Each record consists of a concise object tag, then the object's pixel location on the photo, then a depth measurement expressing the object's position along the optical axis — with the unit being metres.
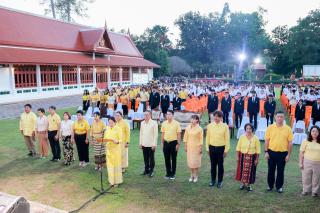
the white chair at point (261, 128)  10.73
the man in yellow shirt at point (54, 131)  8.59
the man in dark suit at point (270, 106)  12.05
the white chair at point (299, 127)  10.65
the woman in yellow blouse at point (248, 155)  6.20
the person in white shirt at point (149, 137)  7.14
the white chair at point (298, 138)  10.31
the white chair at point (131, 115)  13.39
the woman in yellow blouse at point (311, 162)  5.88
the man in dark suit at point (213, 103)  13.34
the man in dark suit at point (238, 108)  12.38
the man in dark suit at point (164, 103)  14.62
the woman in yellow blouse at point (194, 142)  6.69
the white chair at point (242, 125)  10.86
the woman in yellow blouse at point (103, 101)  15.45
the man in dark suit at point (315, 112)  11.32
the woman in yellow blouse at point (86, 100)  17.48
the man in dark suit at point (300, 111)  11.65
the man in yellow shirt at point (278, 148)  6.09
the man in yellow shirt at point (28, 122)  8.92
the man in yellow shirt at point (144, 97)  16.15
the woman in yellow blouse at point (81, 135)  8.10
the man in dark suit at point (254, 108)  12.28
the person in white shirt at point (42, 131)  8.68
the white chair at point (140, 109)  13.77
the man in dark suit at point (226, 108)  12.54
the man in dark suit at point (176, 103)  14.92
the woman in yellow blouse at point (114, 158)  6.68
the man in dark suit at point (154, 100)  15.19
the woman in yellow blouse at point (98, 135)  7.24
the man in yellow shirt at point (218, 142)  6.41
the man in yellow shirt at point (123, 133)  7.44
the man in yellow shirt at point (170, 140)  6.98
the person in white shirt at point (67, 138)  8.27
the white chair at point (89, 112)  13.63
